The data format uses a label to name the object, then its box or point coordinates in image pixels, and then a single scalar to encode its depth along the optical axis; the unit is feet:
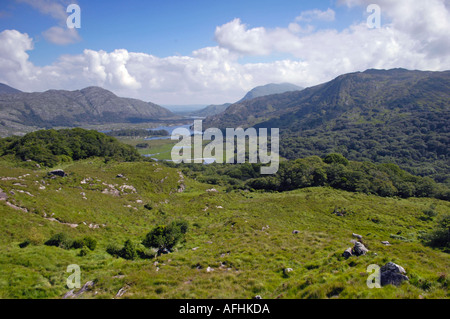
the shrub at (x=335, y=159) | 269.48
